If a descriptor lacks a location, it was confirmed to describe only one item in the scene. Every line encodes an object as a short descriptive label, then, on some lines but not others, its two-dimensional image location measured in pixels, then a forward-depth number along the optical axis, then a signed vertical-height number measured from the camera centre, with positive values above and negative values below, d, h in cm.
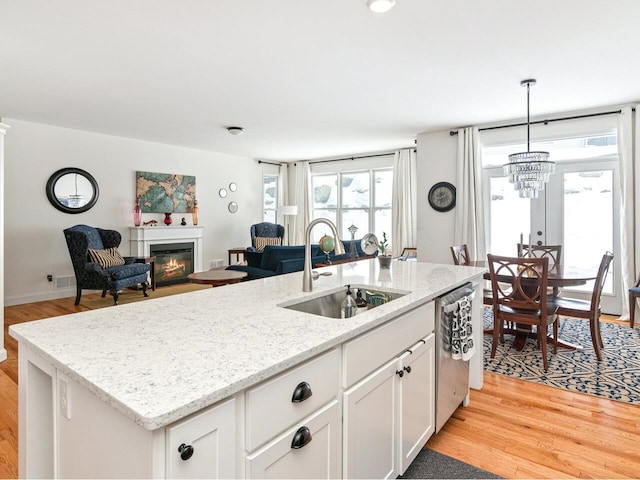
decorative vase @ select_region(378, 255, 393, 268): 271 -17
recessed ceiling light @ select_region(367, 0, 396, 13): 228 +144
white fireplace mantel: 632 +5
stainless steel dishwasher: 197 -68
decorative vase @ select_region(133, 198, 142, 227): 634 +44
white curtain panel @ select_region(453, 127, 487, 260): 546 +67
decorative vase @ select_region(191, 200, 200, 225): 720 +51
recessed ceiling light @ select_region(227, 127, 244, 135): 551 +161
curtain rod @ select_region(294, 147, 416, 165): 755 +173
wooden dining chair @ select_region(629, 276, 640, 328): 396 -70
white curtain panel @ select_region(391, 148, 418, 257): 718 +71
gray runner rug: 180 -113
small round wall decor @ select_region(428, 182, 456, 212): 577 +65
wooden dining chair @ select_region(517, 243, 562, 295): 385 -17
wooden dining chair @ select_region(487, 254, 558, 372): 306 -54
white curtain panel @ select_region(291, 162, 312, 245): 870 +88
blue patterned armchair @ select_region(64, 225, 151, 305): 502 -37
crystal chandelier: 354 +65
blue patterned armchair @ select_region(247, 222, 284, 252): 766 +15
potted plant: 269 -14
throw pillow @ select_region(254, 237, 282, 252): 763 -4
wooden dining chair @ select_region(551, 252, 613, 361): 314 -63
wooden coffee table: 457 -47
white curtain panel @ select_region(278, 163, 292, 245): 891 +107
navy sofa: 471 -29
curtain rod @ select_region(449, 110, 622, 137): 455 +152
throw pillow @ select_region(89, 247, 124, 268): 517 -24
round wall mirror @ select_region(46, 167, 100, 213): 551 +76
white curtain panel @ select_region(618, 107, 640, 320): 438 +44
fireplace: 659 -40
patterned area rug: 274 -107
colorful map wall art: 651 +88
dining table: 314 -36
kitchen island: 80 -35
